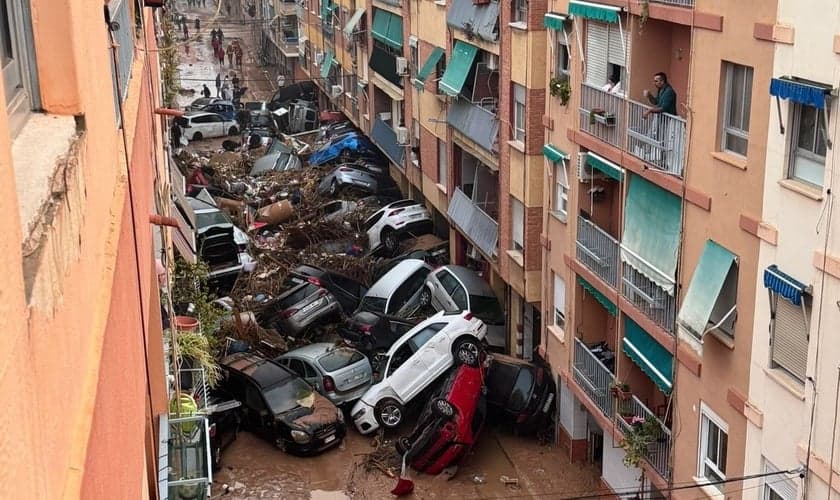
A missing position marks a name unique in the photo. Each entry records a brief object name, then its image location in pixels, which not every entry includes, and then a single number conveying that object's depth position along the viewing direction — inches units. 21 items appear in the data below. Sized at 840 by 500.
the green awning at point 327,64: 1786.9
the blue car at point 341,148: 1679.4
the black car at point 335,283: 1121.4
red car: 794.2
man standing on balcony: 617.6
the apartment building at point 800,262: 443.5
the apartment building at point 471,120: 861.2
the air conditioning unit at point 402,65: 1259.8
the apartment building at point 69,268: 87.8
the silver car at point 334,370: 911.0
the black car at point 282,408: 840.9
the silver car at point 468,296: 991.6
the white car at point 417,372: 864.9
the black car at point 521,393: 844.6
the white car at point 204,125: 2015.3
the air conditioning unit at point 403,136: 1297.1
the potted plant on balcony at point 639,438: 645.3
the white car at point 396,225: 1270.9
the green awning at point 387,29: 1321.4
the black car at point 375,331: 991.6
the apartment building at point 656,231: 528.1
